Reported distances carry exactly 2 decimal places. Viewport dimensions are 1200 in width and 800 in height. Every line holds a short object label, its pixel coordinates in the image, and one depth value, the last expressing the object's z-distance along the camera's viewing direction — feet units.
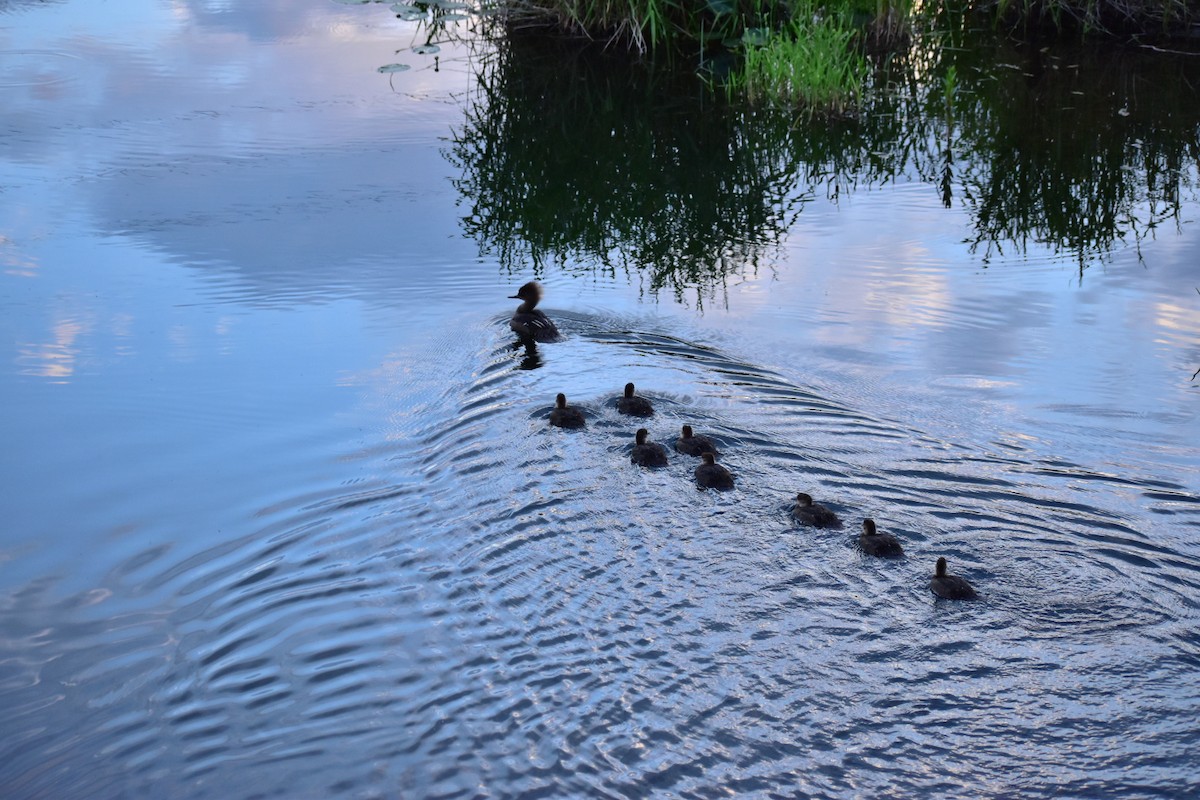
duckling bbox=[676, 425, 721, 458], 44.83
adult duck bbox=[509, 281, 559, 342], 54.74
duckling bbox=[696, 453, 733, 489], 42.57
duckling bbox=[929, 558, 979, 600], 35.78
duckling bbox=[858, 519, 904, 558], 38.22
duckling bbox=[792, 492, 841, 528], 39.63
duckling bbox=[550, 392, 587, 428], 47.14
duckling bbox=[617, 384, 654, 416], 47.62
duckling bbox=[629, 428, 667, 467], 44.55
